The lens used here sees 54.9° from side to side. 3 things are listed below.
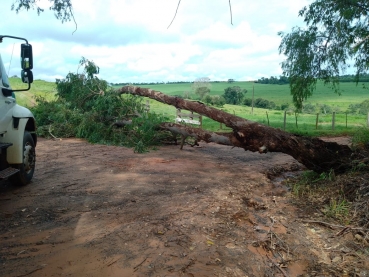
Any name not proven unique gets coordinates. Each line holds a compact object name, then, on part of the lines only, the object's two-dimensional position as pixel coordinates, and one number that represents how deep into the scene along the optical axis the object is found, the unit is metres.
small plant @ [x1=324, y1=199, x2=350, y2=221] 5.71
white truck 5.32
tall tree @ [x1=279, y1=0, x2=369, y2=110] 14.10
